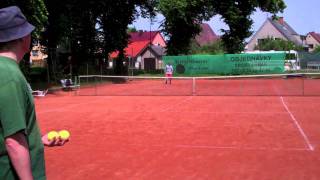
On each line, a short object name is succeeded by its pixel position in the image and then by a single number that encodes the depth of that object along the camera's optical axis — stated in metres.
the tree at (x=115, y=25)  43.34
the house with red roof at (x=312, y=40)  108.75
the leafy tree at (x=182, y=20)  45.66
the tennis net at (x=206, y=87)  27.61
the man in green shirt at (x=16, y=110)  2.59
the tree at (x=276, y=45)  82.38
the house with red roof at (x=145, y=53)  74.38
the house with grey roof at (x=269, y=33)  95.31
